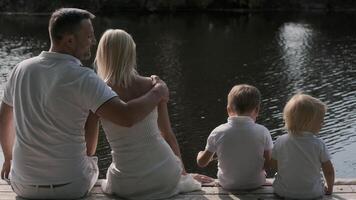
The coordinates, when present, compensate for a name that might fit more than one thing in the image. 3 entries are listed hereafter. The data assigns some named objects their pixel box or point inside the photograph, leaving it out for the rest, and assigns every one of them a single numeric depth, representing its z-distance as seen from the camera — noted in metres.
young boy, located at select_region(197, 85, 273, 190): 7.06
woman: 6.29
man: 5.88
